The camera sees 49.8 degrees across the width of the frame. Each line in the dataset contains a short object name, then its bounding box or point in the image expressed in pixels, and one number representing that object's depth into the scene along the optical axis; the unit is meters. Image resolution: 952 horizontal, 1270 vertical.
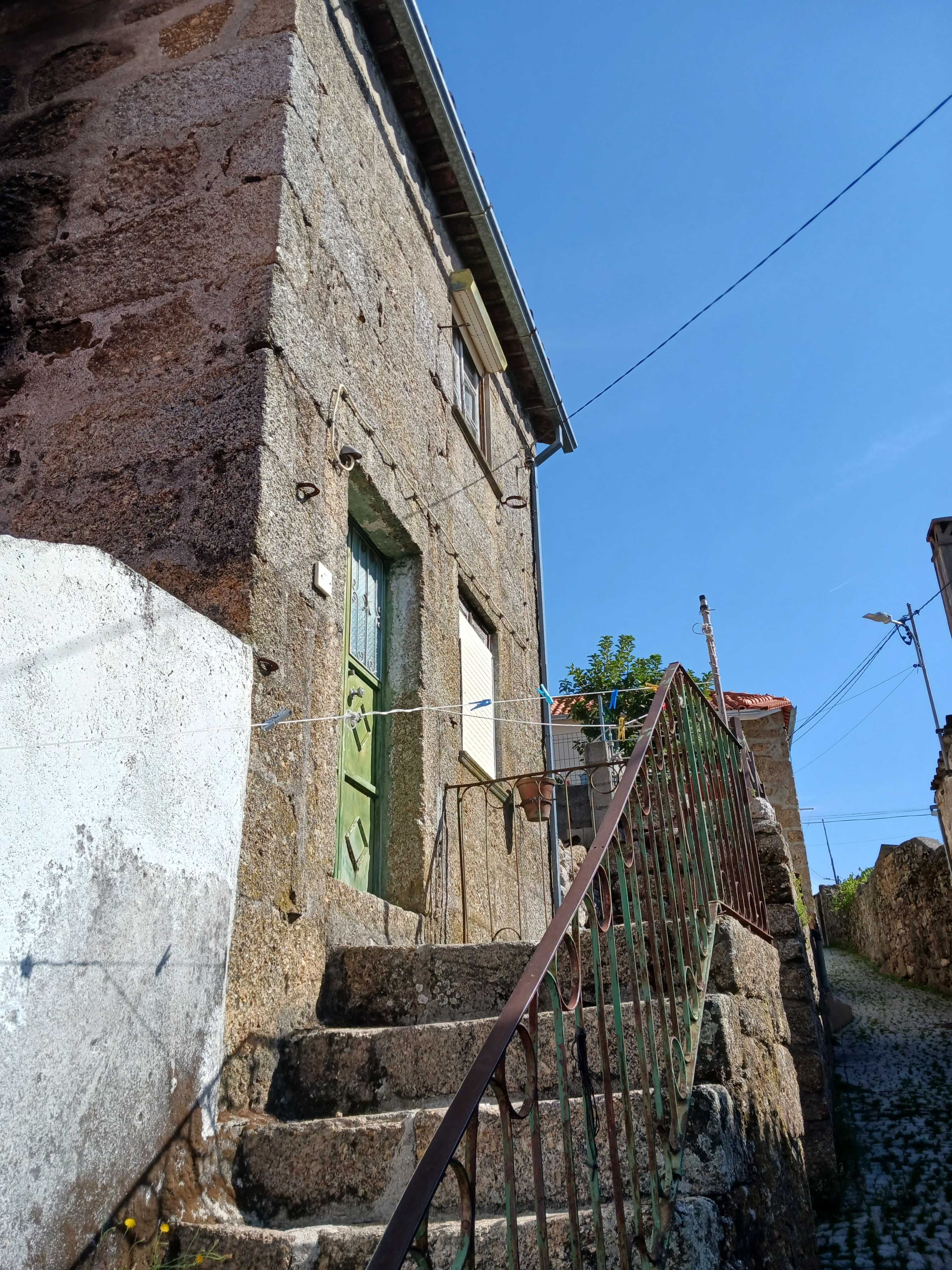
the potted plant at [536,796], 6.09
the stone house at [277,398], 3.62
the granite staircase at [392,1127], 2.30
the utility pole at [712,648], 12.57
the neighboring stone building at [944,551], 11.59
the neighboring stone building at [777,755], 16.84
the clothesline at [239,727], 2.41
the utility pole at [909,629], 14.62
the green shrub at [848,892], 19.16
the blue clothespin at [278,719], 3.33
